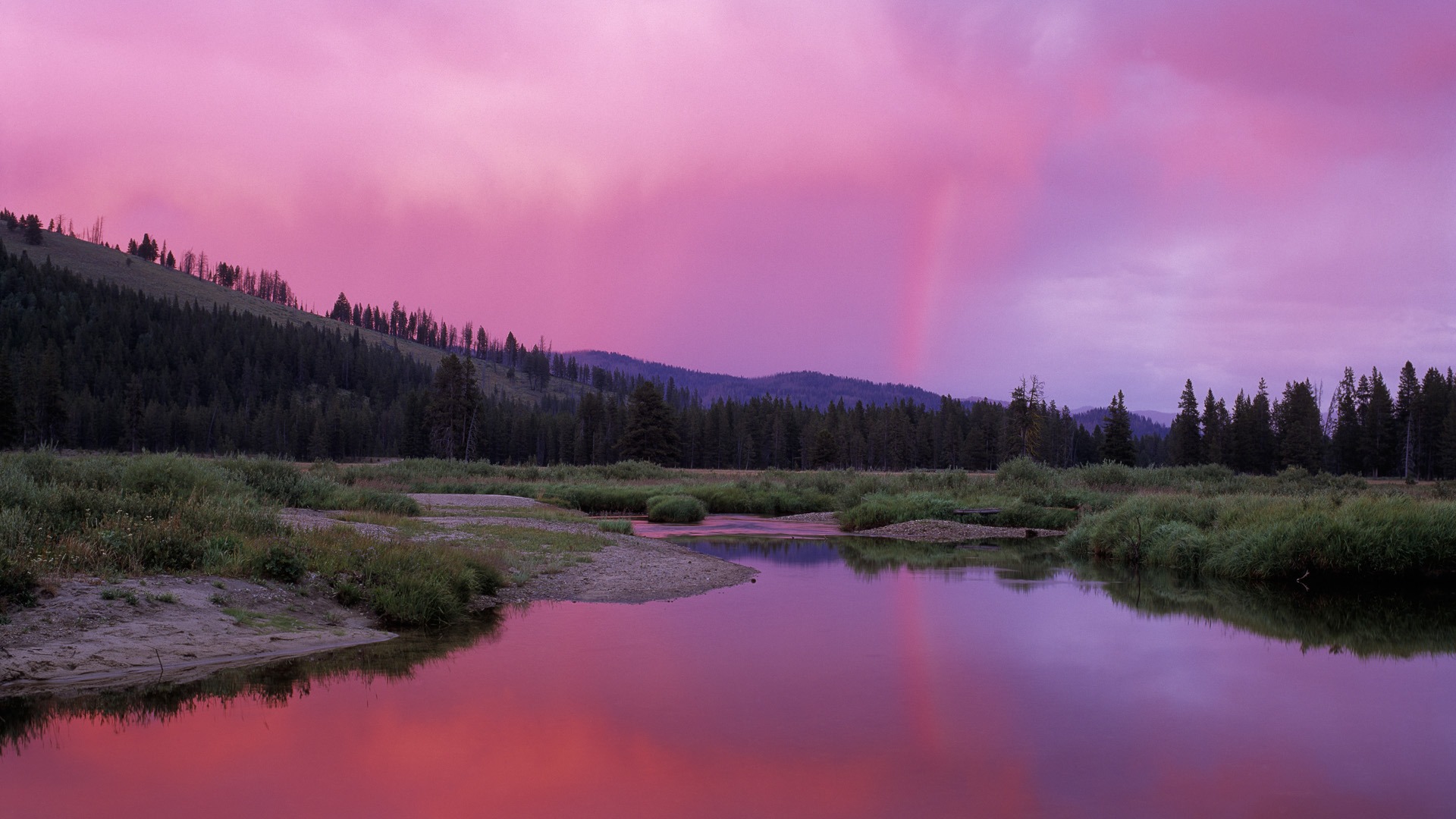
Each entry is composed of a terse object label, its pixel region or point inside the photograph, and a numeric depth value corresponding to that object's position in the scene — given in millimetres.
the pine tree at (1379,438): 99000
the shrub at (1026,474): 44562
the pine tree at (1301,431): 93375
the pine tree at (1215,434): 98312
